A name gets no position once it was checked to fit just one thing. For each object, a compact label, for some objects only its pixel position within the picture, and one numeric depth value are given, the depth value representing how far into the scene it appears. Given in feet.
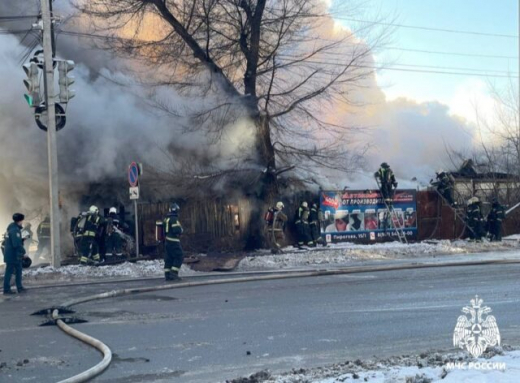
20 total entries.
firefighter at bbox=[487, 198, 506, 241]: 75.41
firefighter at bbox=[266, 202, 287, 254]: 65.28
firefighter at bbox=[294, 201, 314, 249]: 66.80
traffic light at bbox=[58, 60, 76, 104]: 51.93
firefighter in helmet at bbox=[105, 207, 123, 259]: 58.23
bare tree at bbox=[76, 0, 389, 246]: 65.36
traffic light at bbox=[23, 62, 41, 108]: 50.06
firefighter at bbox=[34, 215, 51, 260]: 63.77
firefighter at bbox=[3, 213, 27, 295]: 42.19
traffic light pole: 51.62
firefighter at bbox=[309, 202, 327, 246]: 67.87
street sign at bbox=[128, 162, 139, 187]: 54.08
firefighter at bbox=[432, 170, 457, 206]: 76.69
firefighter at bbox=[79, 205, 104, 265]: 55.26
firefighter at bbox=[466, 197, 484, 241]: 74.13
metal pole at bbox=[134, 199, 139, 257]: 55.42
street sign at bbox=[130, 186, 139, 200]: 54.08
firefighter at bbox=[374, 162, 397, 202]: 71.67
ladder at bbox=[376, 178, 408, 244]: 73.20
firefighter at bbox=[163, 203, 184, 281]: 45.73
